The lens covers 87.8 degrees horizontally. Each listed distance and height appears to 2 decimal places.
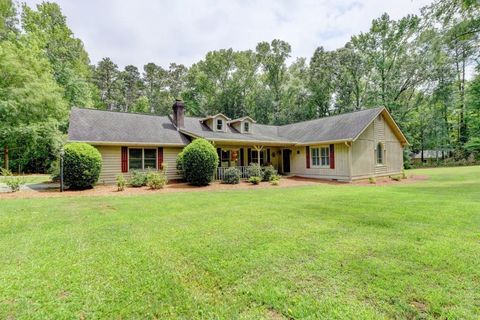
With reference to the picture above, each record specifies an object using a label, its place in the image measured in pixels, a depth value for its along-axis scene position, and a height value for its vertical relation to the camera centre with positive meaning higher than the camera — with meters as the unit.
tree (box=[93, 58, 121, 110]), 40.69 +13.49
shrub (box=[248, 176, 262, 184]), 14.19 -1.01
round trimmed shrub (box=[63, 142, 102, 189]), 11.51 +0.01
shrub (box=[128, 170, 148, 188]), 13.00 -0.79
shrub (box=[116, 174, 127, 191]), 11.73 -0.84
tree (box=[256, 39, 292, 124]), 36.66 +14.27
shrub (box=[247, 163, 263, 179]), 15.59 -0.55
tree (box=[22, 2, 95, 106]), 25.66 +13.08
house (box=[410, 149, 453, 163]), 35.86 +0.59
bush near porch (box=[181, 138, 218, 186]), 13.20 +0.05
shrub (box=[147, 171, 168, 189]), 12.28 -0.83
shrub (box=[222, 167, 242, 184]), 14.46 -0.77
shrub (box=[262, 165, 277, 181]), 15.67 -0.69
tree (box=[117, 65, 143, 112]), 42.84 +13.97
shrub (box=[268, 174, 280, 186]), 14.30 -1.08
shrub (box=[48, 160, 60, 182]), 13.99 -0.26
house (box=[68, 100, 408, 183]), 14.12 +1.29
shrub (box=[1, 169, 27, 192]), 11.07 -0.69
